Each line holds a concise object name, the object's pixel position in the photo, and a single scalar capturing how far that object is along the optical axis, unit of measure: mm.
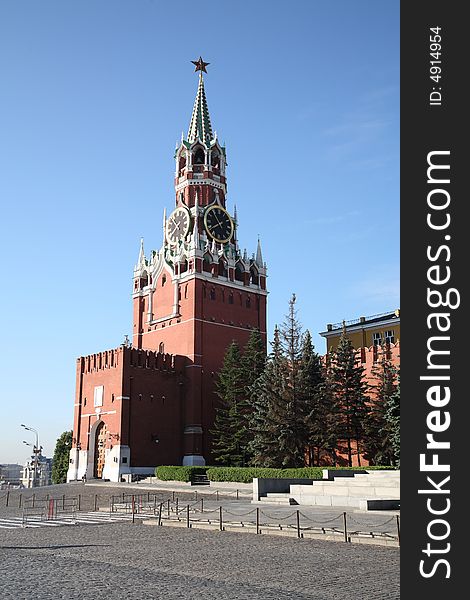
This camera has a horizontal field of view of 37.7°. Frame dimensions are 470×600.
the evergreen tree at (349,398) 40219
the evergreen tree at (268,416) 39938
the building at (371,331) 55625
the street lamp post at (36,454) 58975
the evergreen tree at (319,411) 39938
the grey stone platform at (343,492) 23703
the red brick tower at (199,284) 53625
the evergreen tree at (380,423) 38225
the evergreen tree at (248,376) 47594
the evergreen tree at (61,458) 68575
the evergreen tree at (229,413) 48094
